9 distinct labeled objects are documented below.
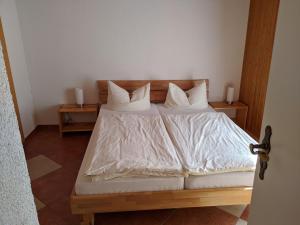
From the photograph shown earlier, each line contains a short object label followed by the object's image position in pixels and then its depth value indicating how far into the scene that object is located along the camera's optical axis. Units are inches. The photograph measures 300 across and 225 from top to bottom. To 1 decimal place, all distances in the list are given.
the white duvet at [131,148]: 74.5
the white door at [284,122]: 30.7
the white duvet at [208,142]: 77.7
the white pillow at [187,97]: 136.2
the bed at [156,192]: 72.4
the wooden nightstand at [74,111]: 135.7
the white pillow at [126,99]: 130.3
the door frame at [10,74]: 112.7
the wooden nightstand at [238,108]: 145.2
